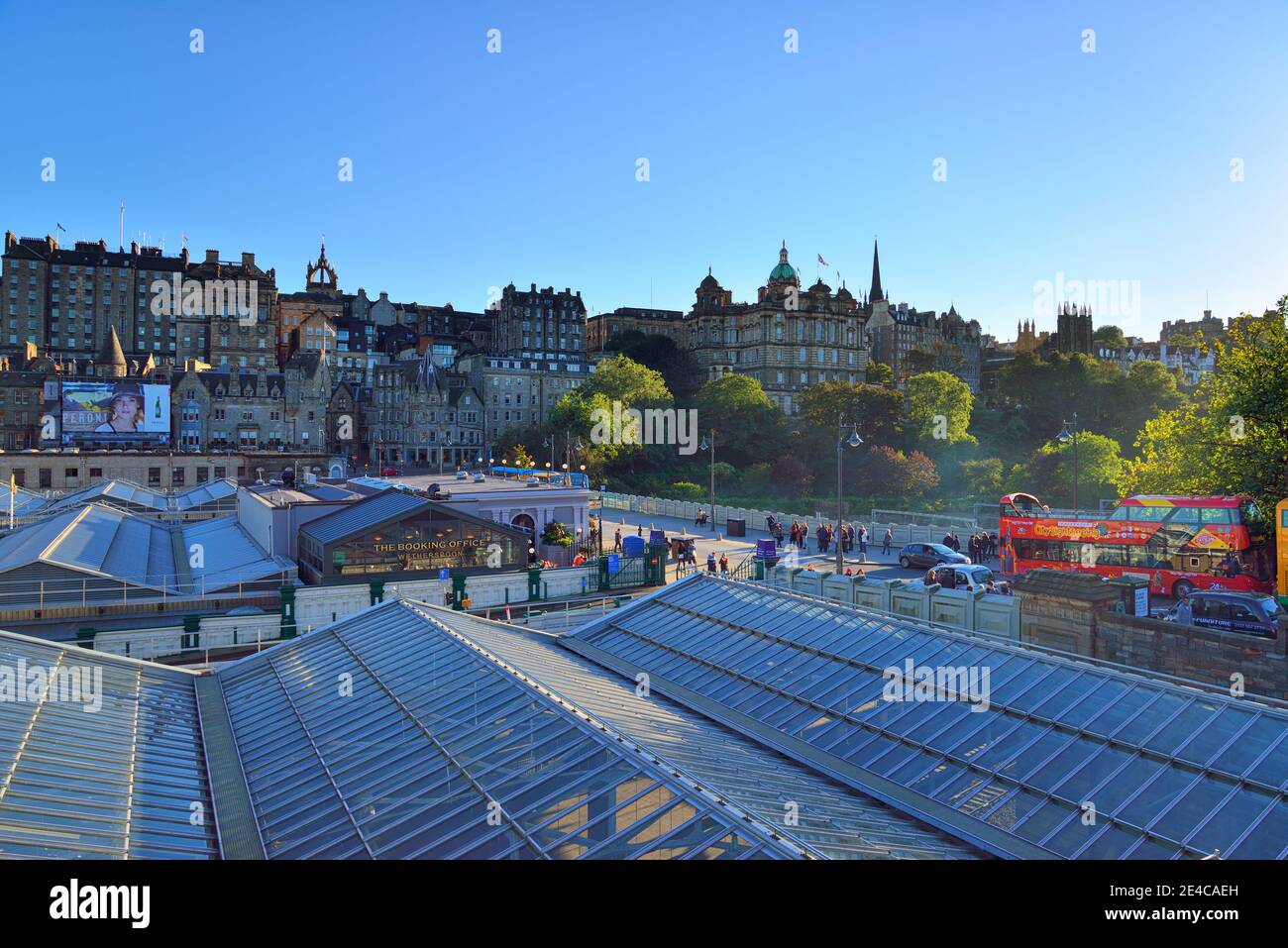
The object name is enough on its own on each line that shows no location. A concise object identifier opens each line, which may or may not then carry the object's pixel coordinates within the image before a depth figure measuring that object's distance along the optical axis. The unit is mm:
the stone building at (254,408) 95812
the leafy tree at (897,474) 76500
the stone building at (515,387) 109812
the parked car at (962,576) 29828
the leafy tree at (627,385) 94562
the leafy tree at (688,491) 78538
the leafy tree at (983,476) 74750
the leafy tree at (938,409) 85938
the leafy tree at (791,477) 80688
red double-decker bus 28625
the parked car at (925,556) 37750
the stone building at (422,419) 107250
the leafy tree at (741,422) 93000
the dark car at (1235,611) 21033
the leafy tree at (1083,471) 66500
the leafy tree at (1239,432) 33469
